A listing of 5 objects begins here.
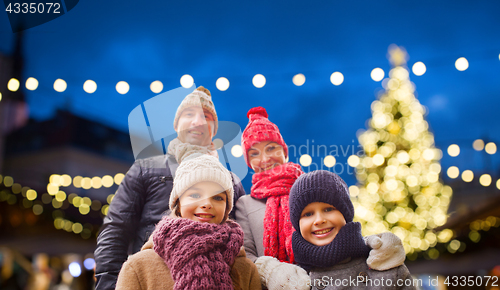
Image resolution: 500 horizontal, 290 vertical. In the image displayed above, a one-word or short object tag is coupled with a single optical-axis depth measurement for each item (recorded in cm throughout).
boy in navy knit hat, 171
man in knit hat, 210
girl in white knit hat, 158
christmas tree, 677
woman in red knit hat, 175
